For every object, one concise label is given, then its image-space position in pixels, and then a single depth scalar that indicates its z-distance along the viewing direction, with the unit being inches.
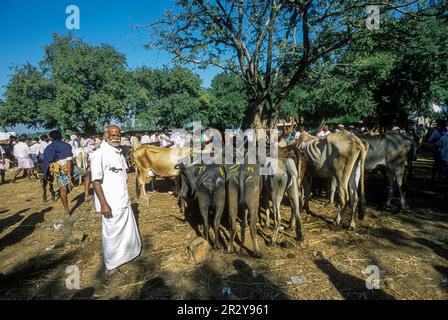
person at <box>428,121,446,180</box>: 363.5
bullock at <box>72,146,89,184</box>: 512.9
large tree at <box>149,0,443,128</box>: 293.1
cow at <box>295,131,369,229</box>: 240.7
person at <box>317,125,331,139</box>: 558.1
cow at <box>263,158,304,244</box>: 213.3
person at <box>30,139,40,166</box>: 616.4
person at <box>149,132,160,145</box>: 764.5
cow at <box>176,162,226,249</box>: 197.0
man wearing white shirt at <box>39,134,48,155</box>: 588.6
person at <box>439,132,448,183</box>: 329.1
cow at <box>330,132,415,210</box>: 276.7
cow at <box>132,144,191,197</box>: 354.0
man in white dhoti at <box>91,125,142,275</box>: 158.4
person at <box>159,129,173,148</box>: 584.5
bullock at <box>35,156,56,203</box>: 309.7
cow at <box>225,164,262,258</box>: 192.7
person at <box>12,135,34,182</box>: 519.5
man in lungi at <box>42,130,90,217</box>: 273.0
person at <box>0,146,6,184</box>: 486.4
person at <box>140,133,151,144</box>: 760.3
